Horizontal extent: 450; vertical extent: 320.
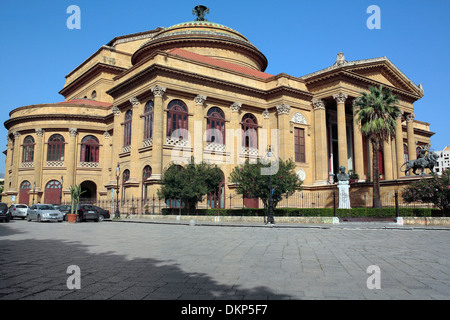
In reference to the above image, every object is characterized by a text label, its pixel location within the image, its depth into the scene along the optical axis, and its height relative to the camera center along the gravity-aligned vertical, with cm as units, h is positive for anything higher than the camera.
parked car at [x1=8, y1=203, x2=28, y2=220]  3175 -86
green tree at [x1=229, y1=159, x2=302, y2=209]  2605 +134
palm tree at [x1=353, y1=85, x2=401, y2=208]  2864 +646
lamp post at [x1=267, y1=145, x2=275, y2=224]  2250 -78
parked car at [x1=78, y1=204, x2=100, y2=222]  2780 -93
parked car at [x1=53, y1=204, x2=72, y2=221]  2989 -66
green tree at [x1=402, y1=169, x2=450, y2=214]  2353 +50
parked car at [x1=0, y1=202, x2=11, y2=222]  2583 -84
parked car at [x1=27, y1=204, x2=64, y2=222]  2680 -90
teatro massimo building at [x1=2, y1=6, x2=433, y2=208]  3278 +801
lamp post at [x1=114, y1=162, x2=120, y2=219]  3121 -114
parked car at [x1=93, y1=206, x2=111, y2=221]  3084 -112
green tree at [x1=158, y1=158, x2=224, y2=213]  2706 +129
